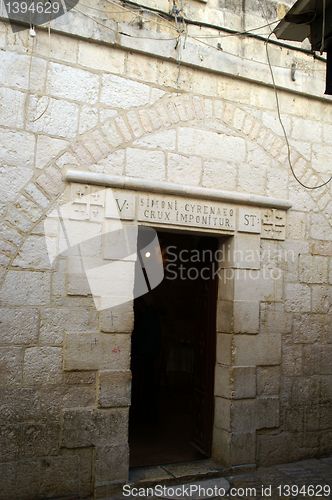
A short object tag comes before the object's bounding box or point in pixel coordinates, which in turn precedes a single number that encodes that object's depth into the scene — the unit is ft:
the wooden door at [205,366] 14.17
